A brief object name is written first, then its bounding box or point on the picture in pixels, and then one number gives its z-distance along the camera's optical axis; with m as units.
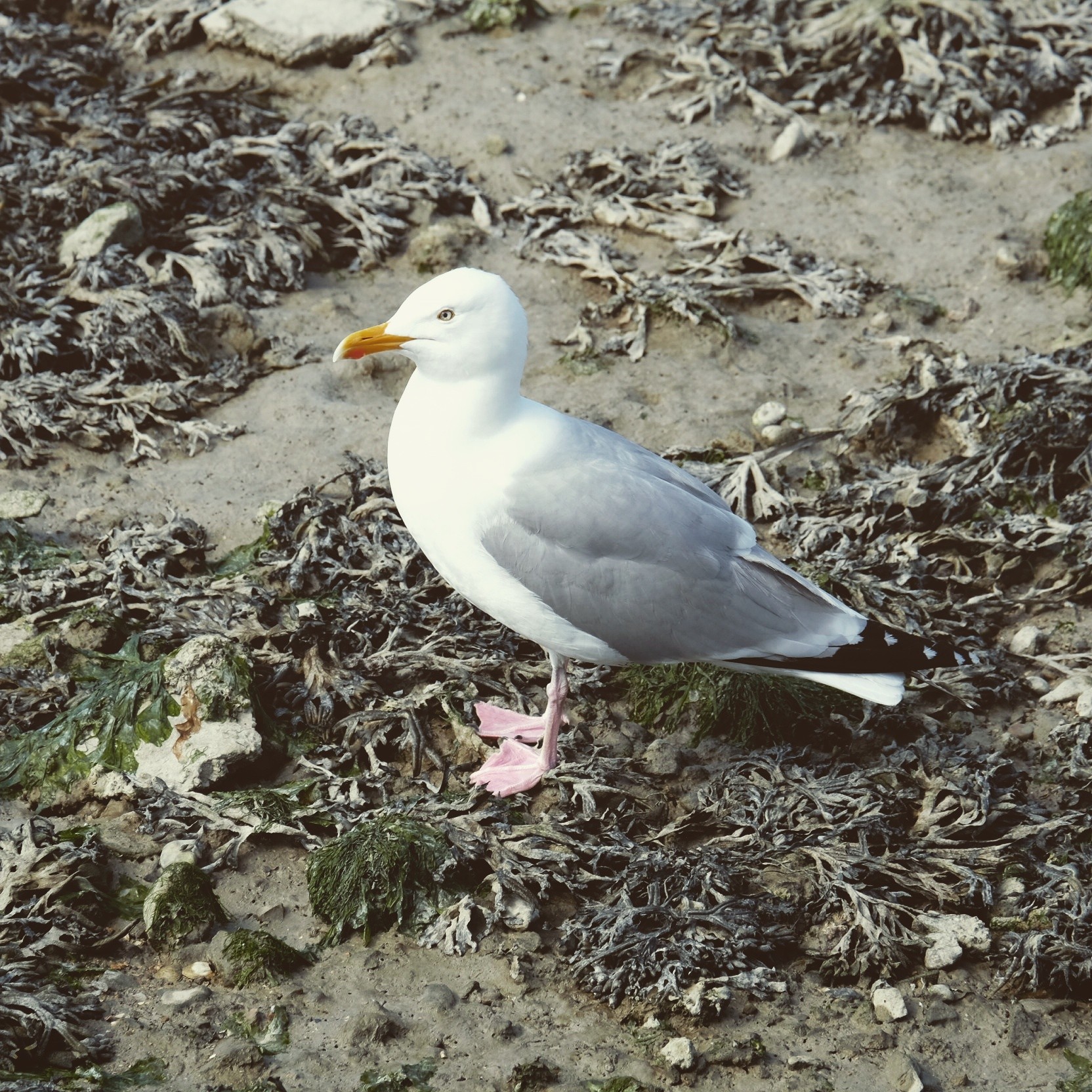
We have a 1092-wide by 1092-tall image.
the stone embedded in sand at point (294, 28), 15.22
